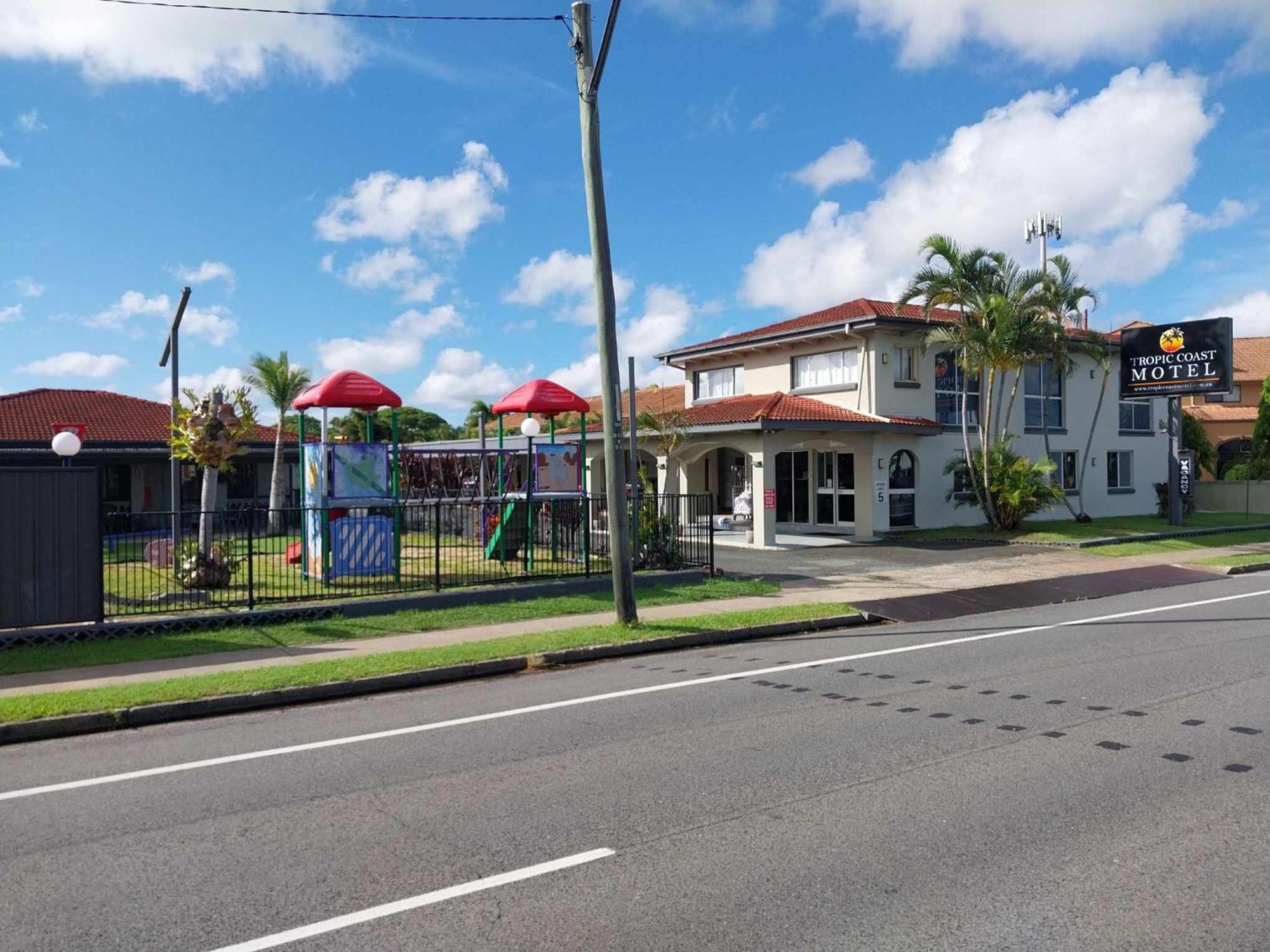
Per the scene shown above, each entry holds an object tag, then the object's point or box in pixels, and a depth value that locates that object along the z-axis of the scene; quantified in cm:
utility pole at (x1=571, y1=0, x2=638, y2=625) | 1202
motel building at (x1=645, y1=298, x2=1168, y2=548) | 2614
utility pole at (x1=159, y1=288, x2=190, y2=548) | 1606
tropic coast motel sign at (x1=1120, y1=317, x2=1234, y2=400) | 2816
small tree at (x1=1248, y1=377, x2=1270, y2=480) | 4219
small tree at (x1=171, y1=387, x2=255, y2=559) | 1505
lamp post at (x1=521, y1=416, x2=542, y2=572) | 1595
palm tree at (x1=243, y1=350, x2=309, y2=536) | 3575
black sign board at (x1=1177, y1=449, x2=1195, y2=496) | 3150
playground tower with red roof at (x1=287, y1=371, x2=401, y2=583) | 1548
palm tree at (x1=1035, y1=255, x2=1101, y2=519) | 2622
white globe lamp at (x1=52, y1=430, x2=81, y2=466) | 1422
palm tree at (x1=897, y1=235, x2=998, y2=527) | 2600
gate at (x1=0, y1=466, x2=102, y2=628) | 1108
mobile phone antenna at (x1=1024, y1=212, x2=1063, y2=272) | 4656
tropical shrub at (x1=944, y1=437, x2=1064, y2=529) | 2627
